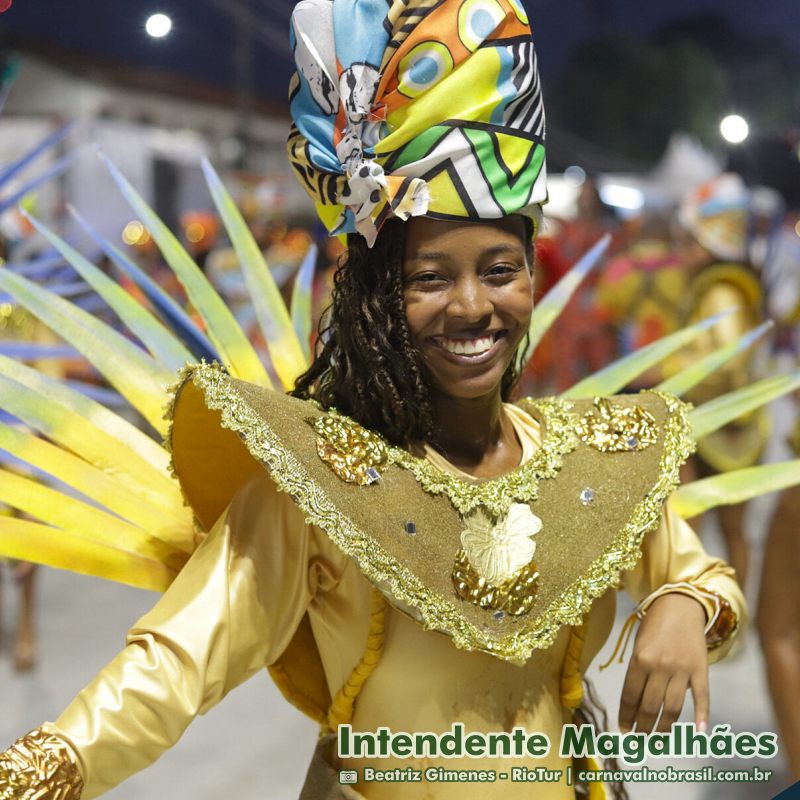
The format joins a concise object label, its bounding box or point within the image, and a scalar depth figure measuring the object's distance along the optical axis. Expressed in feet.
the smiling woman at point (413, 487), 4.10
